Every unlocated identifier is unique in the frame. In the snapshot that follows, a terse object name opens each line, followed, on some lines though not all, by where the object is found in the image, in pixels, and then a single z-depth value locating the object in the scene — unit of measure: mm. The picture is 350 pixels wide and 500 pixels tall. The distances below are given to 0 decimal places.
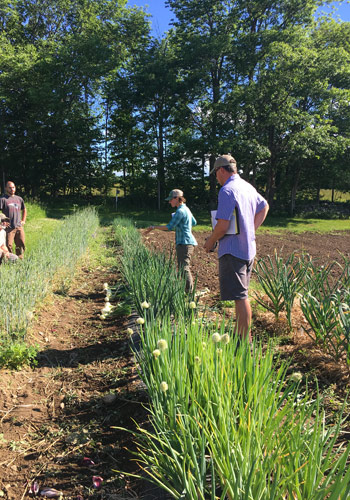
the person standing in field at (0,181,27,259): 5980
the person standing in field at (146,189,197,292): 3986
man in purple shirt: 2432
